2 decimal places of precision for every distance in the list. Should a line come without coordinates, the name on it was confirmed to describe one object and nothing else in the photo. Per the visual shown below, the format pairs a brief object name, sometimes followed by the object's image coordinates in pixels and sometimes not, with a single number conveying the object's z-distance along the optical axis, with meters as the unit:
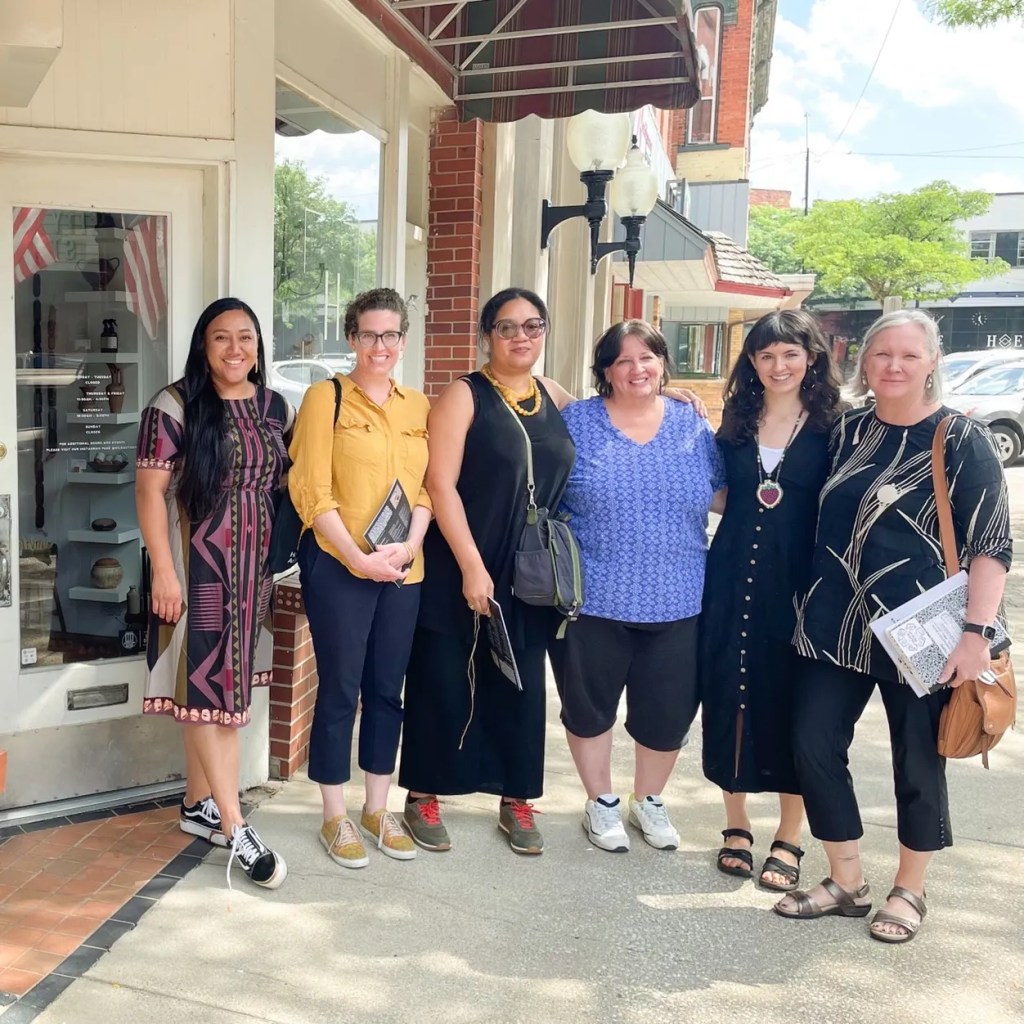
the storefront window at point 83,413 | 3.52
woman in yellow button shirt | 3.04
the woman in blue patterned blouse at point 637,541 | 3.19
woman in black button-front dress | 3.06
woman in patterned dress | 3.09
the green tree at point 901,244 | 34.69
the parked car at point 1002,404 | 16.45
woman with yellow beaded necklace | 3.15
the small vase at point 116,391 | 3.74
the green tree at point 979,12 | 11.05
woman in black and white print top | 2.69
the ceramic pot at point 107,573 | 3.84
